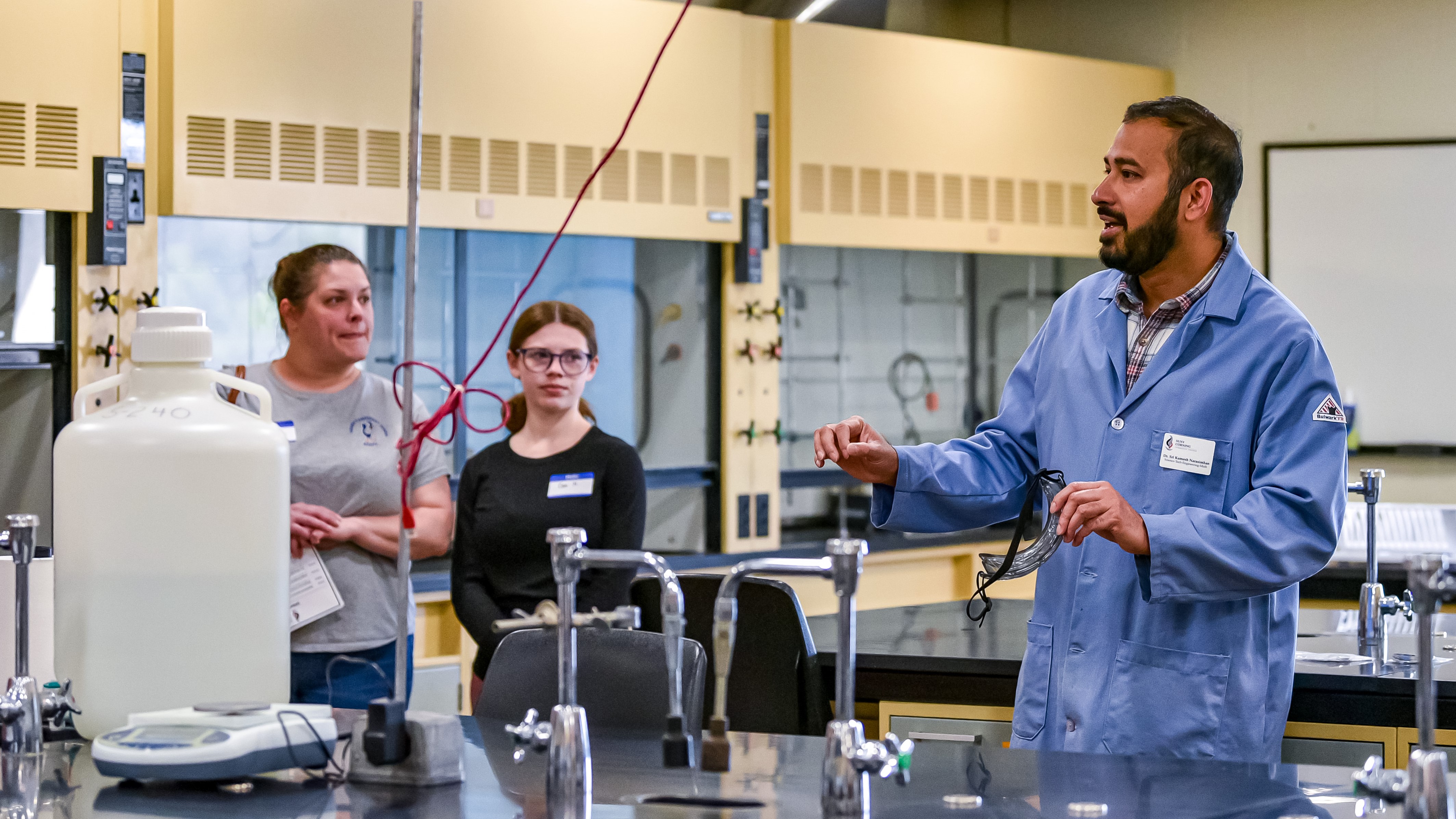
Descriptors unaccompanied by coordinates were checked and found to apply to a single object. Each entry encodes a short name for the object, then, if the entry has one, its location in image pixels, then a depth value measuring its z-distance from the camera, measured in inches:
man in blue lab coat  197.5
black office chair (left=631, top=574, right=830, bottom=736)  225.7
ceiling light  424.4
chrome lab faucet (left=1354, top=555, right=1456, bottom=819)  169.4
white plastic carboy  183.5
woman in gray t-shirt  229.9
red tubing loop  179.6
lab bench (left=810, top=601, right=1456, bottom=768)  219.8
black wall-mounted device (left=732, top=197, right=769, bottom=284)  369.6
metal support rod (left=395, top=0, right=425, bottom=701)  178.5
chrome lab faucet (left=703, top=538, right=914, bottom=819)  171.4
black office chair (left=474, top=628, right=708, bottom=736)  197.5
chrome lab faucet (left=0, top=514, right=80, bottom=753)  184.0
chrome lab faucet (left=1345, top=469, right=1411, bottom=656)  231.0
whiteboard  418.9
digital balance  178.0
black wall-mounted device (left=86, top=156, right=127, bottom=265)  283.8
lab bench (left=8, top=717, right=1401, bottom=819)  176.3
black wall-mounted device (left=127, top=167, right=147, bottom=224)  286.0
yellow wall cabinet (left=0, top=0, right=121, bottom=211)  280.2
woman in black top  242.6
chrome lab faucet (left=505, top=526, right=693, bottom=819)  173.5
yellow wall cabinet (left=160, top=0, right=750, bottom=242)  294.2
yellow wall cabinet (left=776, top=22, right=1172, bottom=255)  380.7
